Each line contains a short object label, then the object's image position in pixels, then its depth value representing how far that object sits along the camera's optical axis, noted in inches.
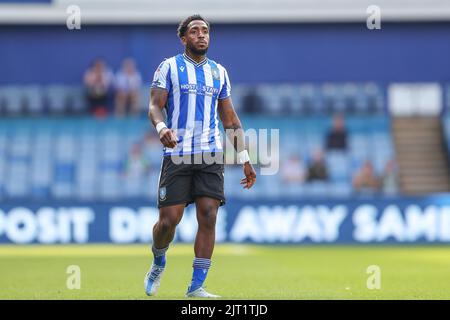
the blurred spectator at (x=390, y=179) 877.8
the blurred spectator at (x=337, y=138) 939.3
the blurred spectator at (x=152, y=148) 920.9
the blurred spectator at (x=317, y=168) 873.5
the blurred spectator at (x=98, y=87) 964.6
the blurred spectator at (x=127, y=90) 962.7
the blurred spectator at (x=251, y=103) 999.0
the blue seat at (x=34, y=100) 1002.7
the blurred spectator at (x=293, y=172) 893.2
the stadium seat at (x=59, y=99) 996.6
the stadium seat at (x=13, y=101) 995.3
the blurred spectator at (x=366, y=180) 870.4
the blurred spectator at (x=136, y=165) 896.3
